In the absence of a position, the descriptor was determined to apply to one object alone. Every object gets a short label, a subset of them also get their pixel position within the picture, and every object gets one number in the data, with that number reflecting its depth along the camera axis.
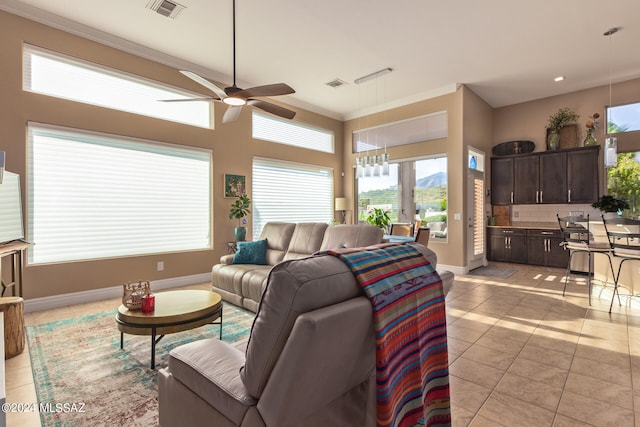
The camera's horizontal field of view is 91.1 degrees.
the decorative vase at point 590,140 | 6.03
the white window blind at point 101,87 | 3.97
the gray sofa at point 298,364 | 1.00
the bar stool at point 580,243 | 4.08
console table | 2.91
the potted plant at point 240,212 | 5.49
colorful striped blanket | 1.19
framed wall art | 5.66
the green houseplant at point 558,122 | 6.38
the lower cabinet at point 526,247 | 6.28
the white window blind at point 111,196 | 3.98
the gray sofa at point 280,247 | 3.54
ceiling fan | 3.19
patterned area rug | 1.90
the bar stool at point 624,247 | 3.47
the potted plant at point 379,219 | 5.30
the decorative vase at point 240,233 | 5.48
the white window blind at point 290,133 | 6.33
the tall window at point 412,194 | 6.51
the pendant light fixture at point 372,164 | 5.74
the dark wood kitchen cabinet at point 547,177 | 6.08
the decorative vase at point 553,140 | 6.43
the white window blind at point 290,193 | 6.32
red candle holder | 2.52
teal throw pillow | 4.27
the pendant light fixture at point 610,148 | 4.32
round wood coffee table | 2.37
